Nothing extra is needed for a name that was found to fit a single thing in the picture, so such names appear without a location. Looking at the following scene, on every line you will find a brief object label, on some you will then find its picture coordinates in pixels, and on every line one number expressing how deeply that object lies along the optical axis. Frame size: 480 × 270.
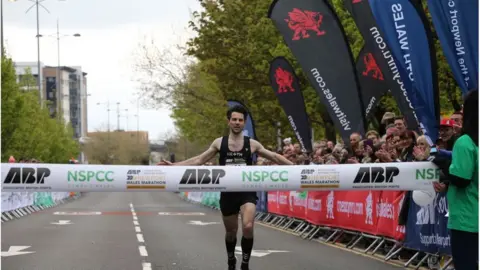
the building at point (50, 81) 184.12
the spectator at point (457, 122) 11.52
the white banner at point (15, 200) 29.91
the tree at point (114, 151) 180.75
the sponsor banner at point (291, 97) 24.47
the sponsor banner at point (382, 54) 15.20
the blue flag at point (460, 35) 13.75
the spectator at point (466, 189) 7.05
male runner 11.34
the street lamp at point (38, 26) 73.56
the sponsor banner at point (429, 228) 12.11
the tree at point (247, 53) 33.91
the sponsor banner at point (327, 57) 19.62
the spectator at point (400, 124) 13.53
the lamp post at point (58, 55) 87.64
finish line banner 10.73
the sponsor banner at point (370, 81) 21.88
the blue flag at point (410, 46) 14.58
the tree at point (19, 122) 46.41
